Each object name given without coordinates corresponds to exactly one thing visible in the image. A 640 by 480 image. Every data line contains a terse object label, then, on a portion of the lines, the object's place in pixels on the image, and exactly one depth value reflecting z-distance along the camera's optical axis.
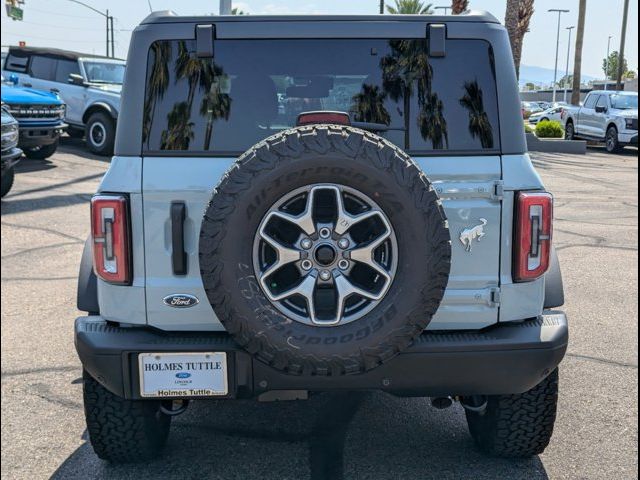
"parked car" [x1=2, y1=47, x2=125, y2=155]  16.59
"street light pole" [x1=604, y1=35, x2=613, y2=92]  131.60
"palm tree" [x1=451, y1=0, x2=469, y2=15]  27.83
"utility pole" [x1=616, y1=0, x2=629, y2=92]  46.28
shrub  26.00
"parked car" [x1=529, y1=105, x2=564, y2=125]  47.22
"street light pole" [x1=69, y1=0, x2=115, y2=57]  78.76
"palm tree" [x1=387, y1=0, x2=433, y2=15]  35.82
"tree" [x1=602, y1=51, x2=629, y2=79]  128.00
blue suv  13.91
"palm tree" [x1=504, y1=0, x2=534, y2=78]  24.17
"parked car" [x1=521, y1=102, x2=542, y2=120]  59.28
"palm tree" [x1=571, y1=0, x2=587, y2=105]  34.47
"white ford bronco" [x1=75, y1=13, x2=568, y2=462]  2.81
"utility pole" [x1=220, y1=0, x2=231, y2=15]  12.16
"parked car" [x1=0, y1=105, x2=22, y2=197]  10.42
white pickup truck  23.38
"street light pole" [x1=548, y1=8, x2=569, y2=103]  89.61
